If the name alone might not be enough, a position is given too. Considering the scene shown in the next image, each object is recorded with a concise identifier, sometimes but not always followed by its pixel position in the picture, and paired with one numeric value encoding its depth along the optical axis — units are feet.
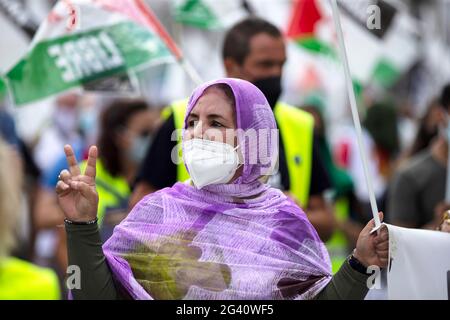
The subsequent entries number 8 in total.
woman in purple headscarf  21.54
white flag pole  22.25
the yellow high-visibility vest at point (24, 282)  27.78
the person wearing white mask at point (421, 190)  42.39
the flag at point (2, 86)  31.55
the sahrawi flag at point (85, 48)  31.35
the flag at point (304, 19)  51.62
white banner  21.68
